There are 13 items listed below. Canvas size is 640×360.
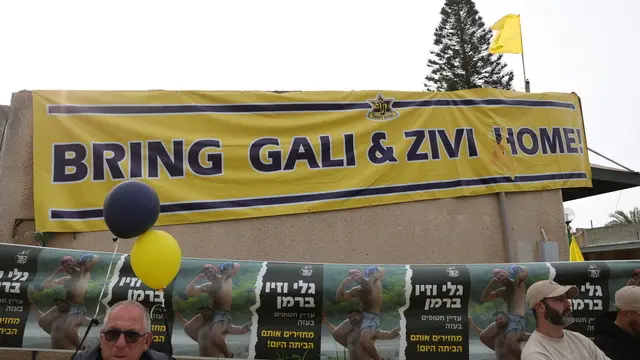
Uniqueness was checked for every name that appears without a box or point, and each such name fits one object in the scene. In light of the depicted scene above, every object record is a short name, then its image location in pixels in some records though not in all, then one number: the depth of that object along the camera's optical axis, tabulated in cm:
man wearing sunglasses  276
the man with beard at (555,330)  319
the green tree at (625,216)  3059
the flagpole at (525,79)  822
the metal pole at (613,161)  703
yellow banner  495
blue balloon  310
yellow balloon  321
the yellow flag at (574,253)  770
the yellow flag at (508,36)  823
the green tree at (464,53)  2873
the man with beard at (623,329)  345
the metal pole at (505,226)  575
